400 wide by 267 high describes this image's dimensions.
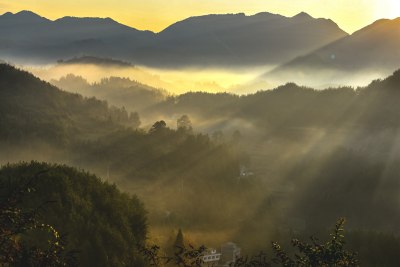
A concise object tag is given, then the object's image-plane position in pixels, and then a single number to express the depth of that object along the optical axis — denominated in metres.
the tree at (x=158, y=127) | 174.05
